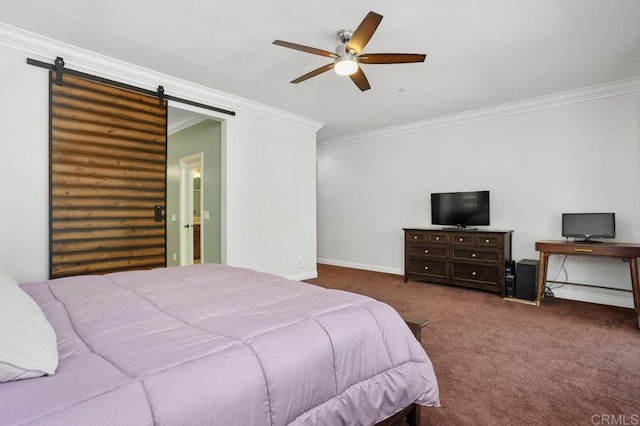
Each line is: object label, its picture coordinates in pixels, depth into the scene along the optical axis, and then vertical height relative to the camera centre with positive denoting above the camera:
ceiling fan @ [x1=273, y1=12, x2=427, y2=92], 2.31 +1.26
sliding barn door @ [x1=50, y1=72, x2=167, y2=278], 2.98 +0.39
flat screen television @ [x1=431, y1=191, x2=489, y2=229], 4.77 +0.11
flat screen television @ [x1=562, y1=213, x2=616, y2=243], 3.79 -0.12
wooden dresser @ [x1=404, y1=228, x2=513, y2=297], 4.36 -0.59
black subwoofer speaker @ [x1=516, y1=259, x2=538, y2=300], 4.02 -0.81
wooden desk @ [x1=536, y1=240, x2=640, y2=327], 3.40 -0.40
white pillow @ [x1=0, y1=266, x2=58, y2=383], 0.85 -0.36
